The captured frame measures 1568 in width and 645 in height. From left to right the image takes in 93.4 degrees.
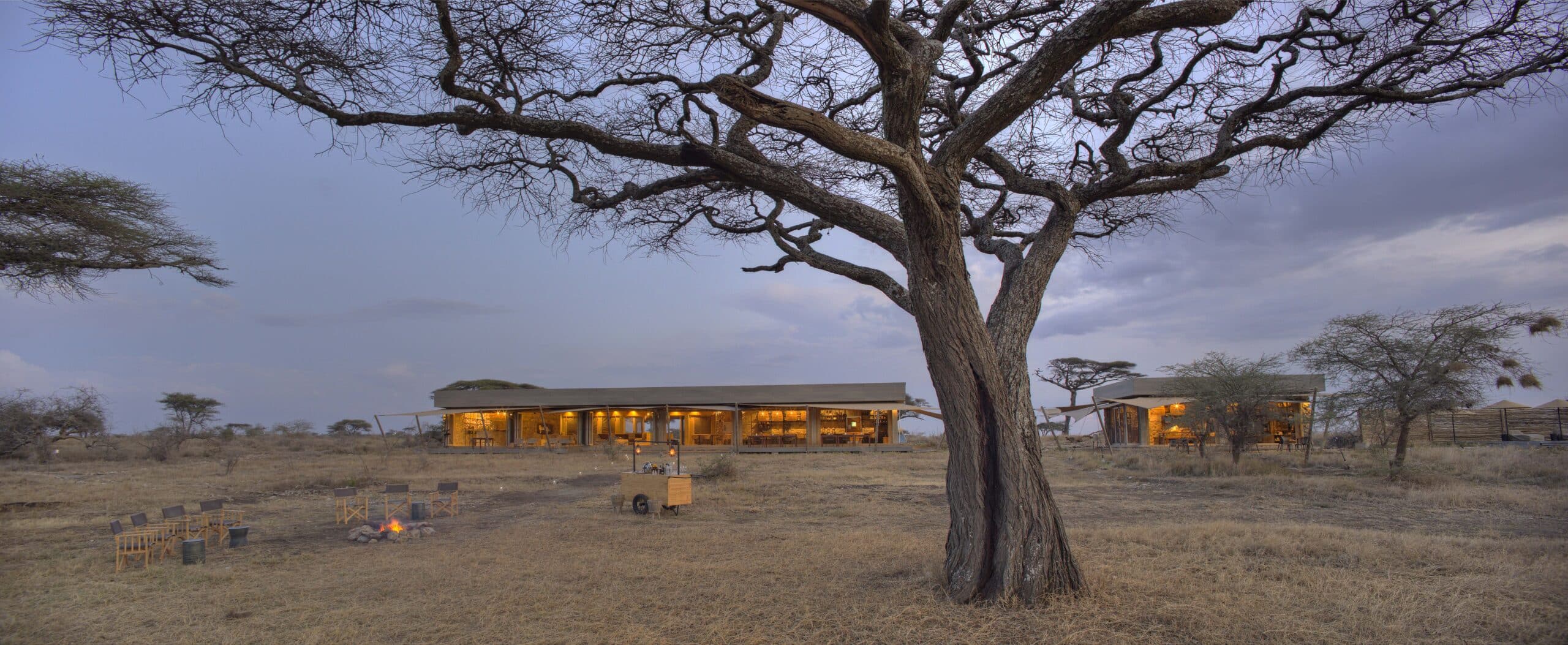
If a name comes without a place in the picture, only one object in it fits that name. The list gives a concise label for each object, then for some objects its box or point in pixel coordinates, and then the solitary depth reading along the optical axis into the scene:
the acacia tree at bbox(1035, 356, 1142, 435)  48.16
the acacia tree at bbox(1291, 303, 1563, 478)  16.59
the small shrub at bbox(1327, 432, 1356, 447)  24.30
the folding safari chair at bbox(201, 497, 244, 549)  9.27
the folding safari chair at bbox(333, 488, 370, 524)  10.97
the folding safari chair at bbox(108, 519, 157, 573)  7.66
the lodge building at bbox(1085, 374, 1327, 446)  28.02
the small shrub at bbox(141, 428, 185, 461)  24.48
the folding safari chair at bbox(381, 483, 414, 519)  11.31
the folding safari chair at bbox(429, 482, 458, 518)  11.91
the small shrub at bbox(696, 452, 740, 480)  17.73
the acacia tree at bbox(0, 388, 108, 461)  19.09
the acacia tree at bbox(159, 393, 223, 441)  34.88
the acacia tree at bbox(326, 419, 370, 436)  47.06
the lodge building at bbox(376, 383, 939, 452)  31.09
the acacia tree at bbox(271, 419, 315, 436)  44.12
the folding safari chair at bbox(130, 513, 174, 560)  8.13
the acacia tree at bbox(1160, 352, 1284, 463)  19.84
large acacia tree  5.05
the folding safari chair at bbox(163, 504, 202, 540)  8.77
